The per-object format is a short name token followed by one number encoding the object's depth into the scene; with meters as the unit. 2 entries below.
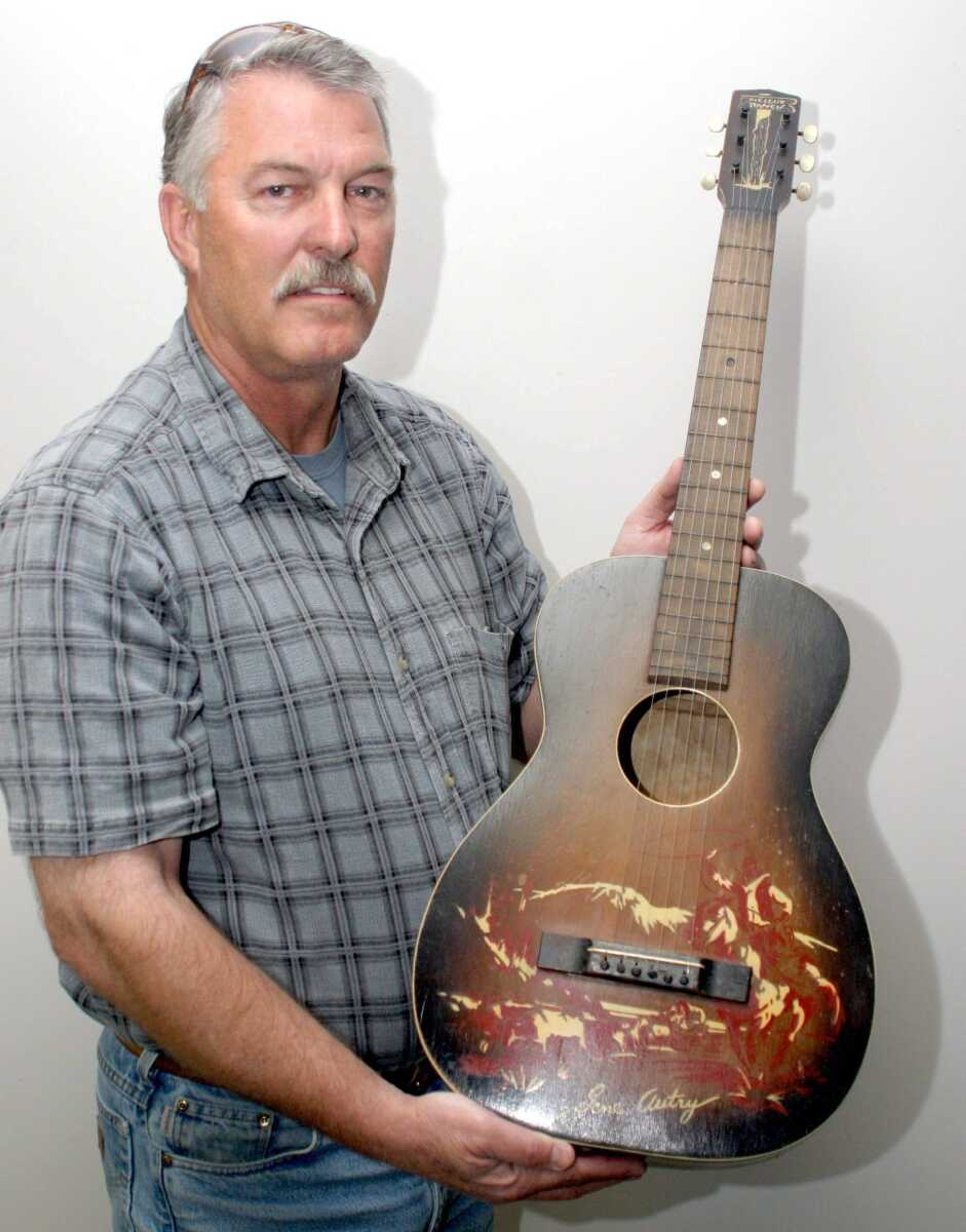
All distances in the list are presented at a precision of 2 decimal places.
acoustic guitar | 1.10
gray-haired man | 1.09
